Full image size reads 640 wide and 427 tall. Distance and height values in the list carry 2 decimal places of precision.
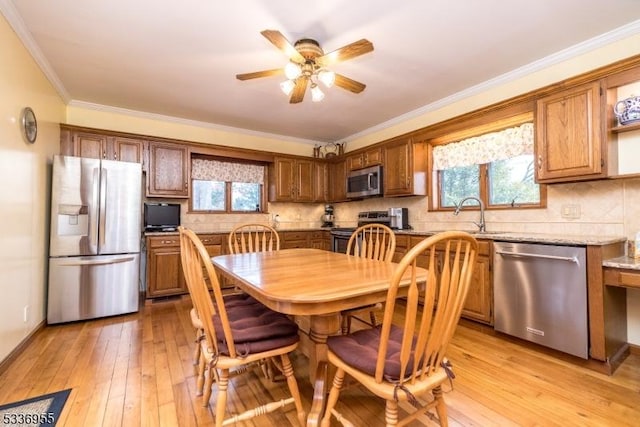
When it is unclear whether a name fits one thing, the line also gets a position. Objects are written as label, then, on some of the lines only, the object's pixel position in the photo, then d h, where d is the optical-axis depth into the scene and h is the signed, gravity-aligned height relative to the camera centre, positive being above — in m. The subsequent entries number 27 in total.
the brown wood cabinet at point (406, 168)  3.71 +0.65
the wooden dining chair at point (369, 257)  1.94 -0.30
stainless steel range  4.00 -0.17
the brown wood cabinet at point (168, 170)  3.76 +0.63
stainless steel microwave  4.12 +0.53
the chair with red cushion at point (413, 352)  1.01 -0.53
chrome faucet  3.00 -0.02
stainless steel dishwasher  2.00 -0.57
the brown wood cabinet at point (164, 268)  3.55 -0.61
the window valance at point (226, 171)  4.38 +0.74
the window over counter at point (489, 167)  2.87 +0.58
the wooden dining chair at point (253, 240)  2.69 -0.25
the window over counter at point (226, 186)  4.40 +0.52
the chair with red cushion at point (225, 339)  1.27 -0.57
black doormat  1.47 -1.02
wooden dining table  1.14 -0.30
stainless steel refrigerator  2.80 -0.21
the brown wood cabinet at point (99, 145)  3.33 +0.87
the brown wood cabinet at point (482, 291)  2.56 -0.65
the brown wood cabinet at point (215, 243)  3.84 -0.33
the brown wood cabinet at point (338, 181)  4.80 +0.63
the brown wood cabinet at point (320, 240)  4.72 -0.35
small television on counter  3.75 +0.03
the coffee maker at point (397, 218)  3.82 +0.00
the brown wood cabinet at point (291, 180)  4.71 +0.63
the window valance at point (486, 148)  2.85 +0.77
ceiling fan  1.91 +1.12
